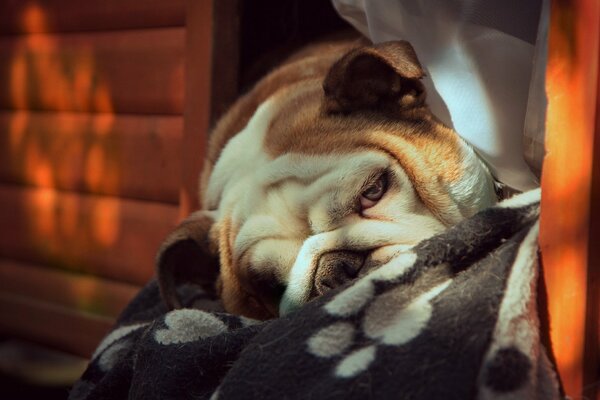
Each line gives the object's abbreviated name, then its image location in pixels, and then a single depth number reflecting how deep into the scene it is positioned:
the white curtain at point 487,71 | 2.24
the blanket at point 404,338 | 2.02
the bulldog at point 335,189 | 2.20
